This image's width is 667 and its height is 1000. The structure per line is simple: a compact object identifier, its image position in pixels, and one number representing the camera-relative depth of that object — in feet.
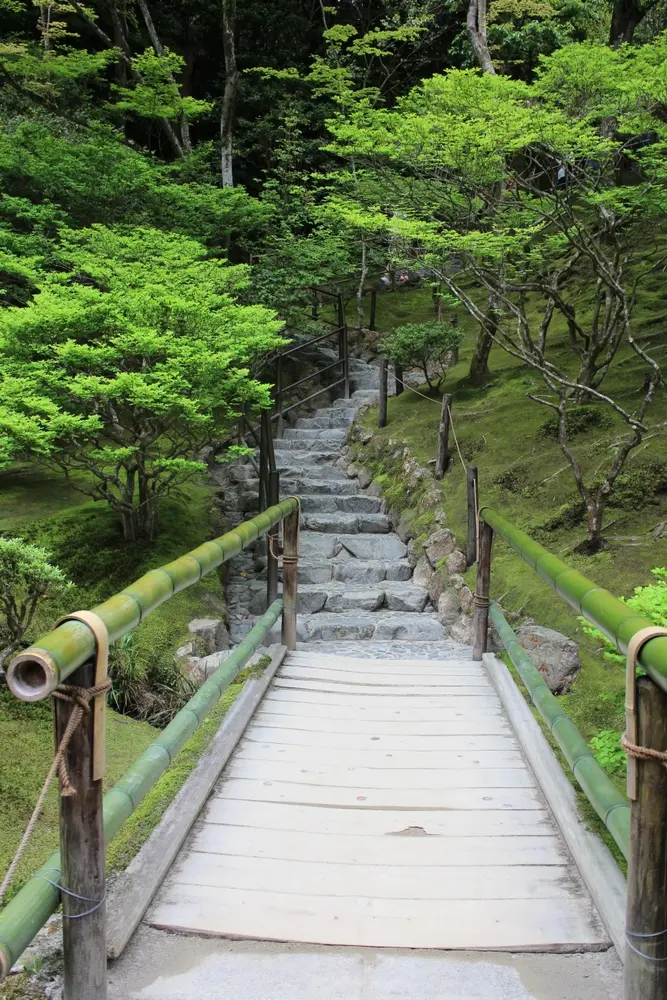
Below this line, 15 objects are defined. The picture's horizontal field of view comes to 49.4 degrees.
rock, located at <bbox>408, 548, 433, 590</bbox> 23.81
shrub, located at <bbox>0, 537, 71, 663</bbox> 12.93
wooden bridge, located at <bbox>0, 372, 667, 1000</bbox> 4.46
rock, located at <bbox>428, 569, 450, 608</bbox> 22.56
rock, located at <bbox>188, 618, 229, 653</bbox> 18.69
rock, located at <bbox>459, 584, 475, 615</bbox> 20.51
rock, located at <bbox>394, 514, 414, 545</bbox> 26.35
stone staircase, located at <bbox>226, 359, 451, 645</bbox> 21.17
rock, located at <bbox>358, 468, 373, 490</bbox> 30.91
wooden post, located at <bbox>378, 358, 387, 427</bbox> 32.69
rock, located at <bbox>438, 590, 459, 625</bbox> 21.29
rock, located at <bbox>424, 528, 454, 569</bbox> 23.52
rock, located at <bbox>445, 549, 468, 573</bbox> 22.41
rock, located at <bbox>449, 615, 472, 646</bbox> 20.06
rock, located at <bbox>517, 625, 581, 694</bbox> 14.94
